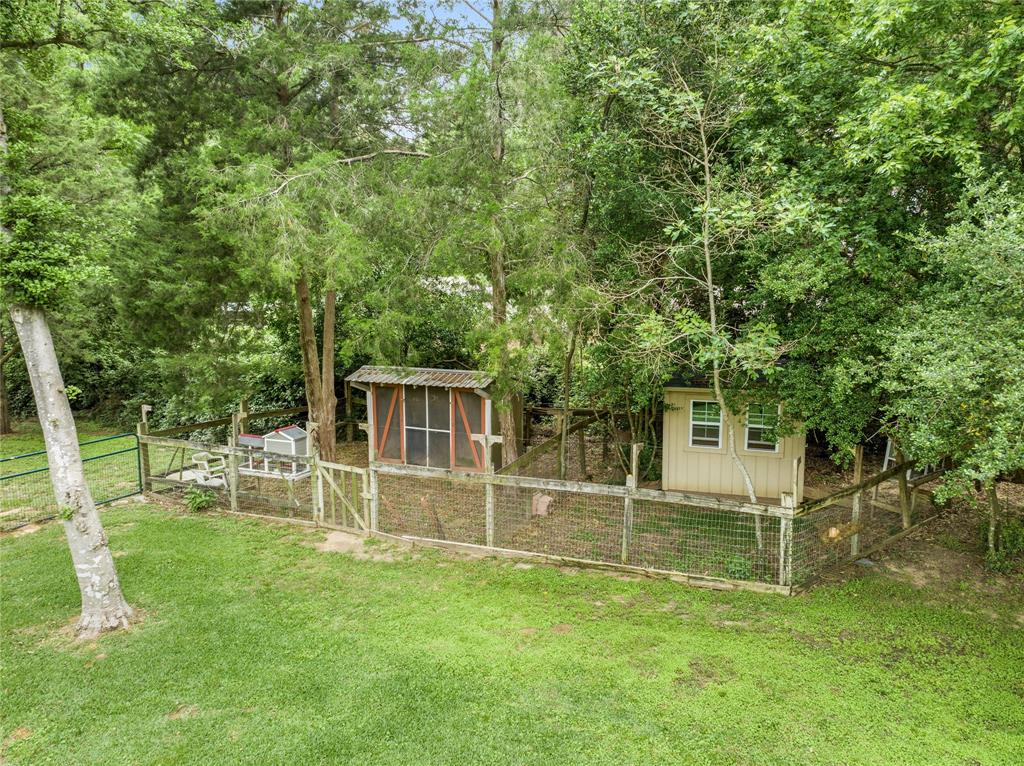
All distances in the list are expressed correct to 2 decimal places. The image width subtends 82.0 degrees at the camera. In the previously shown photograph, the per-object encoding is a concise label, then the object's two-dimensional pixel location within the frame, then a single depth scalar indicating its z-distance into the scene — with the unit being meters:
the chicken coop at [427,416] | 12.21
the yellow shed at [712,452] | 10.17
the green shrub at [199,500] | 9.88
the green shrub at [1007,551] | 7.45
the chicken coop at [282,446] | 11.02
